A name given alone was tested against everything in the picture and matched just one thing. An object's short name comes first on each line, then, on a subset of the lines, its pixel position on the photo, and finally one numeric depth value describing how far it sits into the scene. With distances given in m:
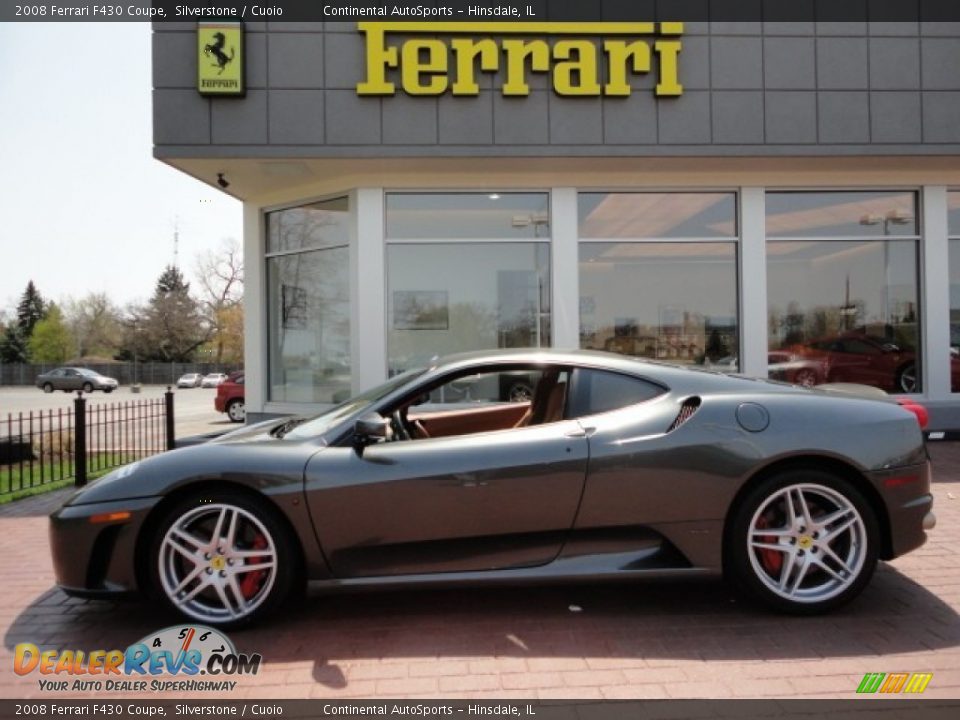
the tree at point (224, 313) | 64.69
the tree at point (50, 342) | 71.62
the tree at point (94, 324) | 78.69
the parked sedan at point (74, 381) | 46.06
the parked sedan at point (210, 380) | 52.98
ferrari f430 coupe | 3.45
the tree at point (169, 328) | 67.00
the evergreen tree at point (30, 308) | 77.19
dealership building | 8.45
